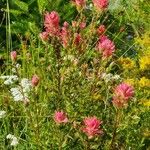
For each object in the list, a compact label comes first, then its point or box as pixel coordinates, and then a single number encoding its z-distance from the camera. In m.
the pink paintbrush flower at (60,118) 1.75
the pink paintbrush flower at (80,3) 2.15
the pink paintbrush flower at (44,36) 2.08
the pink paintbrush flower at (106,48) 1.96
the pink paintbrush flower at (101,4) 2.05
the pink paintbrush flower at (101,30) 2.23
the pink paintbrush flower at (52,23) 1.96
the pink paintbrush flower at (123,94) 1.67
